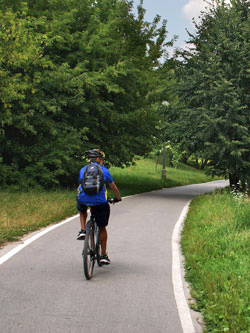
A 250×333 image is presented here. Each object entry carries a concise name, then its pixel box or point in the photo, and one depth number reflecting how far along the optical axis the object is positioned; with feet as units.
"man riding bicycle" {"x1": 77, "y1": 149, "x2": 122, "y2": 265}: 43.57
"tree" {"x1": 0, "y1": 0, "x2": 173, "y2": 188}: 114.78
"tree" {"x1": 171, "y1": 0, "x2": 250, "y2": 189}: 125.21
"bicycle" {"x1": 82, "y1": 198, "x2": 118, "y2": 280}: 40.36
